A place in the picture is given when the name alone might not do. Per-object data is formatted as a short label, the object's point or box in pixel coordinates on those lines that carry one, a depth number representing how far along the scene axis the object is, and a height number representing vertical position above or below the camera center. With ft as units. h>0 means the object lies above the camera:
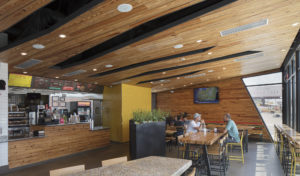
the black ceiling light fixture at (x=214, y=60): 22.48 +3.90
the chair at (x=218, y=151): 15.64 -4.42
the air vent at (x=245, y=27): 13.23 +4.51
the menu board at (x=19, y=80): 23.29 +1.69
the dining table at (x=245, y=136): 24.46 -5.05
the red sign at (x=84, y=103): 30.76 -1.32
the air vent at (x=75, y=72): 22.71 +2.49
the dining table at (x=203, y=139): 14.72 -3.44
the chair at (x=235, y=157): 21.44 -6.74
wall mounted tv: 38.96 -0.19
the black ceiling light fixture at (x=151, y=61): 19.25 +3.42
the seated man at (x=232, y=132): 19.88 -3.78
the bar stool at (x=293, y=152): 14.14 -4.16
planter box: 17.93 -4.14
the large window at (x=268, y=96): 33.27 -0.36
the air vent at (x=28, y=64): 18.03 +2.84
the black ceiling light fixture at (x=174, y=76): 30.23 +2.69
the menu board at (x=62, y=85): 25.64 +1.29
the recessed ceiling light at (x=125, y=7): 9.55 +4.14
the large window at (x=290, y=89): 20.81 +0.59
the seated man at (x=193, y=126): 20.48 -3.20
